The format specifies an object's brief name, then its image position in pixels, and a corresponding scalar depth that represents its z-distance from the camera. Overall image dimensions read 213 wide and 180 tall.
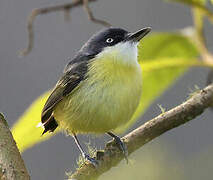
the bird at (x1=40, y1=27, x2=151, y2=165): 4.96
